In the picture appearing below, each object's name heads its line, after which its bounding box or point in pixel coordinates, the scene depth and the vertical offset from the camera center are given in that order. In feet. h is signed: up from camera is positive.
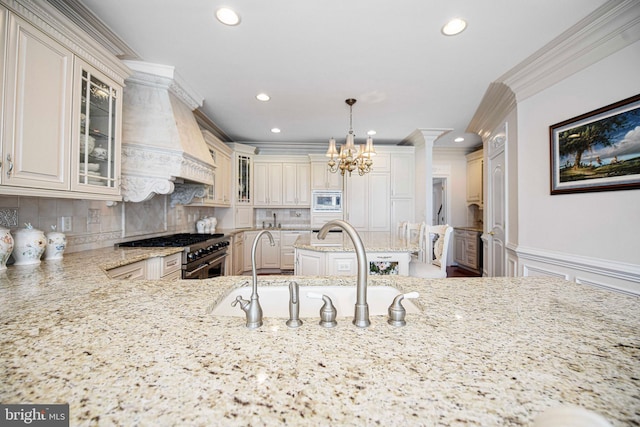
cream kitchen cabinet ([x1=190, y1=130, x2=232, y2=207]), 12.24 +2.12
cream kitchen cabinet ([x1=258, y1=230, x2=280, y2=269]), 15.88 -2.53
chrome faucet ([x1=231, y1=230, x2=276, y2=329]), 2.23 -0.83
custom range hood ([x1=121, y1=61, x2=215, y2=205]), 7.59 +2.44
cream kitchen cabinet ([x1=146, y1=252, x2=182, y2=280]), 6.72 -1.41
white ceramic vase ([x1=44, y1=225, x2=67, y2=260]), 5.41 -0.64
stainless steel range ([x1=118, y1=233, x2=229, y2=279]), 7.94 -1.21
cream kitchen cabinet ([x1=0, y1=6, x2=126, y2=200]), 4.15 +1.87
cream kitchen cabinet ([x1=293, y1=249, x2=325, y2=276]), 8.11 -1.51
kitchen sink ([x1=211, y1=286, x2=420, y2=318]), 3.74 -1.20
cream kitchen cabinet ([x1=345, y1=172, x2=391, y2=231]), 16.26 +1.04
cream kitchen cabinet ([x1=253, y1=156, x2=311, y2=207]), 16.66 +2.16
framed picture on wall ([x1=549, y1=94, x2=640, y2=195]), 5.47 +1.61
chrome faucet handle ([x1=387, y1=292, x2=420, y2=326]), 2.25 -0.85
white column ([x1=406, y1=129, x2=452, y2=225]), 14.64 +2.85
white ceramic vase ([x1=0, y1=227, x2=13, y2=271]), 4.42 -0.53
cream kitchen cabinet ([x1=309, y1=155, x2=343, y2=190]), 16.37 +2.50
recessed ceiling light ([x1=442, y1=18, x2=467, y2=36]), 6.15 +4.67
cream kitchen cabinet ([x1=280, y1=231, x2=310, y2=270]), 15.93 -1.98
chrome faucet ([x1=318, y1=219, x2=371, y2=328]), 2.18 -0.60
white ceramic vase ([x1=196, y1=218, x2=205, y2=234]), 12.70 -0.49
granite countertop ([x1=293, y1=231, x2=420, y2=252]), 7.93 -0.93
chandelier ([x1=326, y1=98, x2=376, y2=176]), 10.32 +2.50
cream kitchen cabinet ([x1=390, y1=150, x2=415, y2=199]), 16.30 +2.63
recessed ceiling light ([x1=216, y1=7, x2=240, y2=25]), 5.82 +4.63
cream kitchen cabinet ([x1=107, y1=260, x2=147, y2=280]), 5.53 -1.28
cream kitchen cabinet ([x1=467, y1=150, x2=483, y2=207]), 17.71 +2.74
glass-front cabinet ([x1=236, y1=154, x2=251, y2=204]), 15.90 +2.37
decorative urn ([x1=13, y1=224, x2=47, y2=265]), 4.84 -0.57
